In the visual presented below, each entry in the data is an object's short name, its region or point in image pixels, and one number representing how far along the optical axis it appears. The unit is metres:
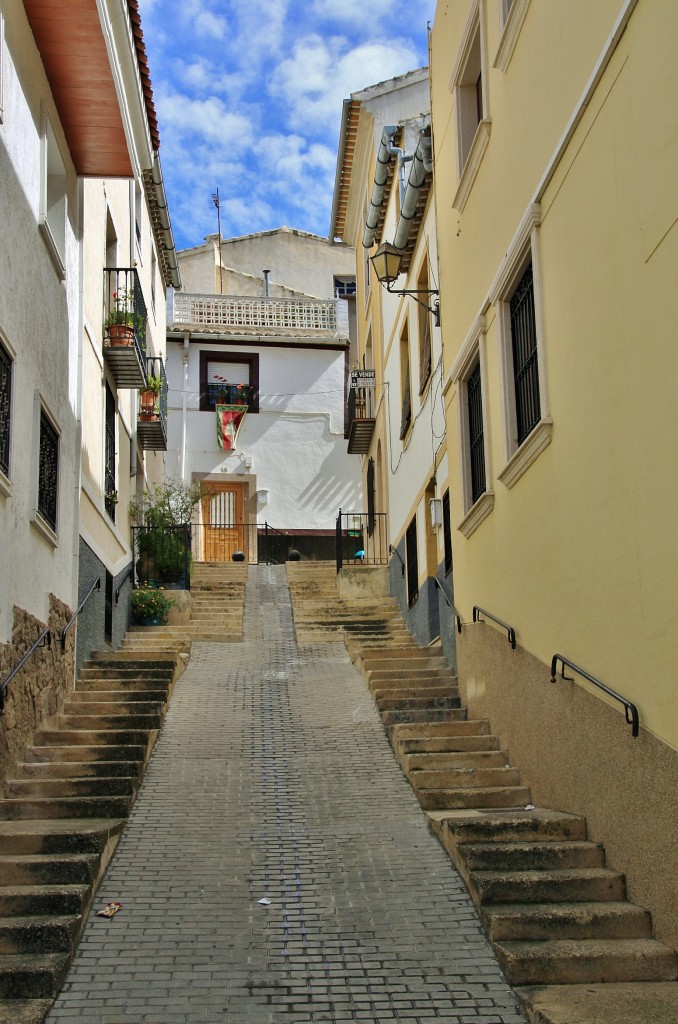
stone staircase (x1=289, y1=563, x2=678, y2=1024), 4.97
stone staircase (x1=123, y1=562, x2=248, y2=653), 14.06
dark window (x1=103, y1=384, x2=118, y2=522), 14.38
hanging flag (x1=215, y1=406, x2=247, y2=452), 25.89
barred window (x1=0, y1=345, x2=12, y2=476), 7.66
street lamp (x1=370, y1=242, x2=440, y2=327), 11.75
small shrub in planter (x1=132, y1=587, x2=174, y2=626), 15.12
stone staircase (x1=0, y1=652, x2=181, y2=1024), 5.28
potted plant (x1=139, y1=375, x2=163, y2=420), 17.30
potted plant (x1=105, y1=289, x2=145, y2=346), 13.98
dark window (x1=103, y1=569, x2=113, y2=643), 13.45
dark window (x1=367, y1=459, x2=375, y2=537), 20.33
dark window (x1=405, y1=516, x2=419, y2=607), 15.10
